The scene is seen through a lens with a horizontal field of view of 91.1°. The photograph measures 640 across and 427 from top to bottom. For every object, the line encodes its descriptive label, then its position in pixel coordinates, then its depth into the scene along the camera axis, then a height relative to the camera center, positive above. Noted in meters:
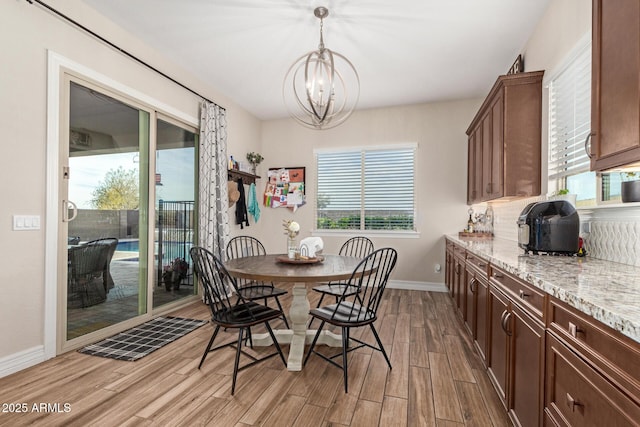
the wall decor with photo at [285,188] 5.50 +0.44
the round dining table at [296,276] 2.19 -0.44
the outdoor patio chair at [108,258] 2.96 -0.45
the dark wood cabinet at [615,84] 1.25 +0.58
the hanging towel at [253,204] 5.31 +0.15
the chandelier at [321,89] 2.56 +1.75
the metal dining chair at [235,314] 2.16 -0.75
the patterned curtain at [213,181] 4.01 +0.42
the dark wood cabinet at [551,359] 0.84 -0.53
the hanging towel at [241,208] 4.95 +0.07
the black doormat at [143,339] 2.59 -1.17
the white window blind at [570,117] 2.18 +0.75
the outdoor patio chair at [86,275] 2.67 -0.57
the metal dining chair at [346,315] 2.17 -0.75
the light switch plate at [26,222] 2.27 -0.09
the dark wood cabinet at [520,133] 2.74 +0.72
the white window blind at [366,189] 5.02 +0.41
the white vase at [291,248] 2.80 -0.32
